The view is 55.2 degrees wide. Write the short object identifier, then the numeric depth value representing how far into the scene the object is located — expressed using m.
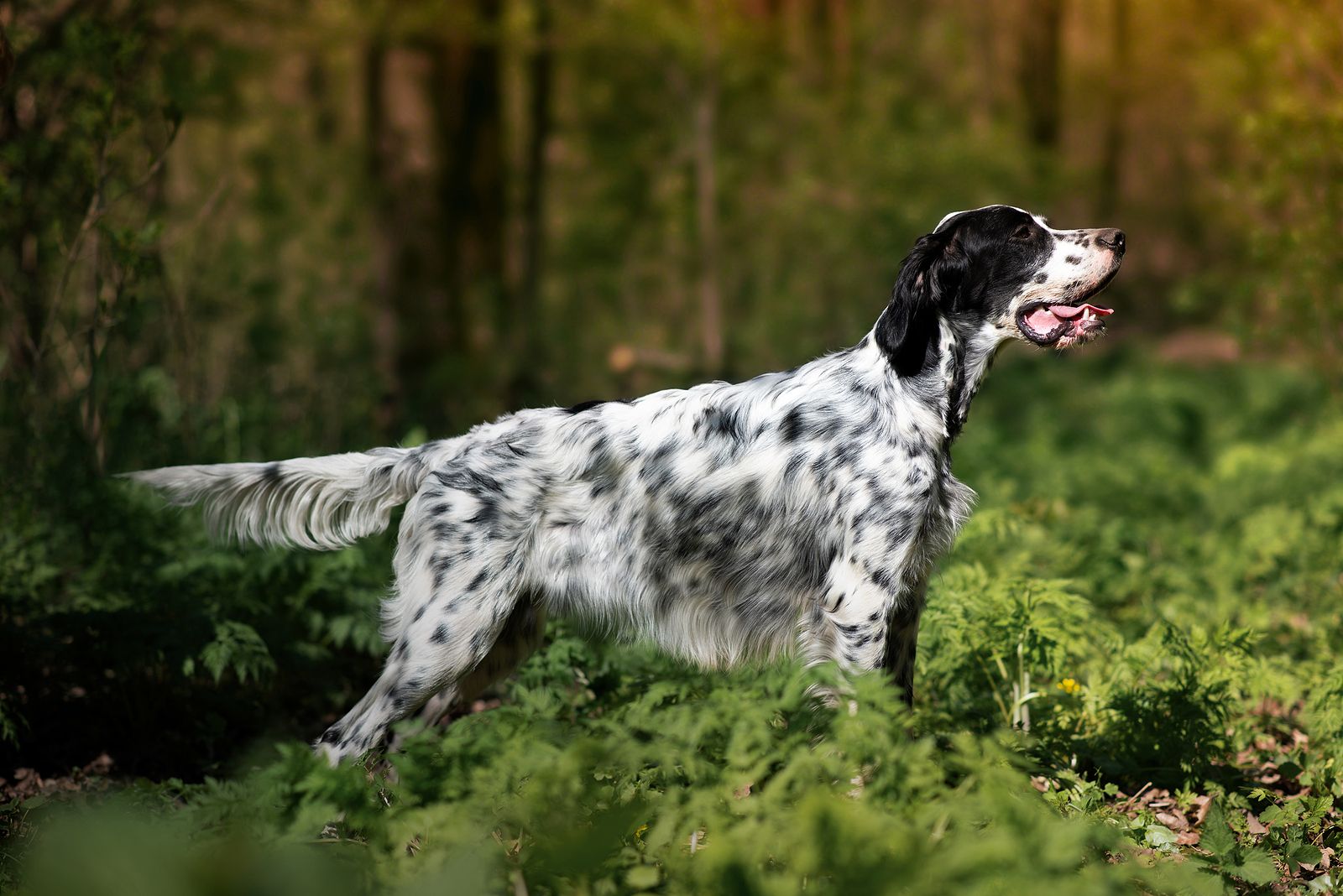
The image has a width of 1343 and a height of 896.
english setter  4.04
